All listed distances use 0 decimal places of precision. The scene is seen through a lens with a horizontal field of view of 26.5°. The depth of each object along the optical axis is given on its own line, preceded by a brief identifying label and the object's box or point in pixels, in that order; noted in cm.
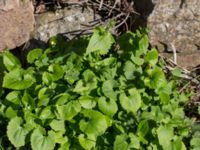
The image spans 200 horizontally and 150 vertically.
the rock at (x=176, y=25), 245
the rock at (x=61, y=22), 256
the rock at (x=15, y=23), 247
